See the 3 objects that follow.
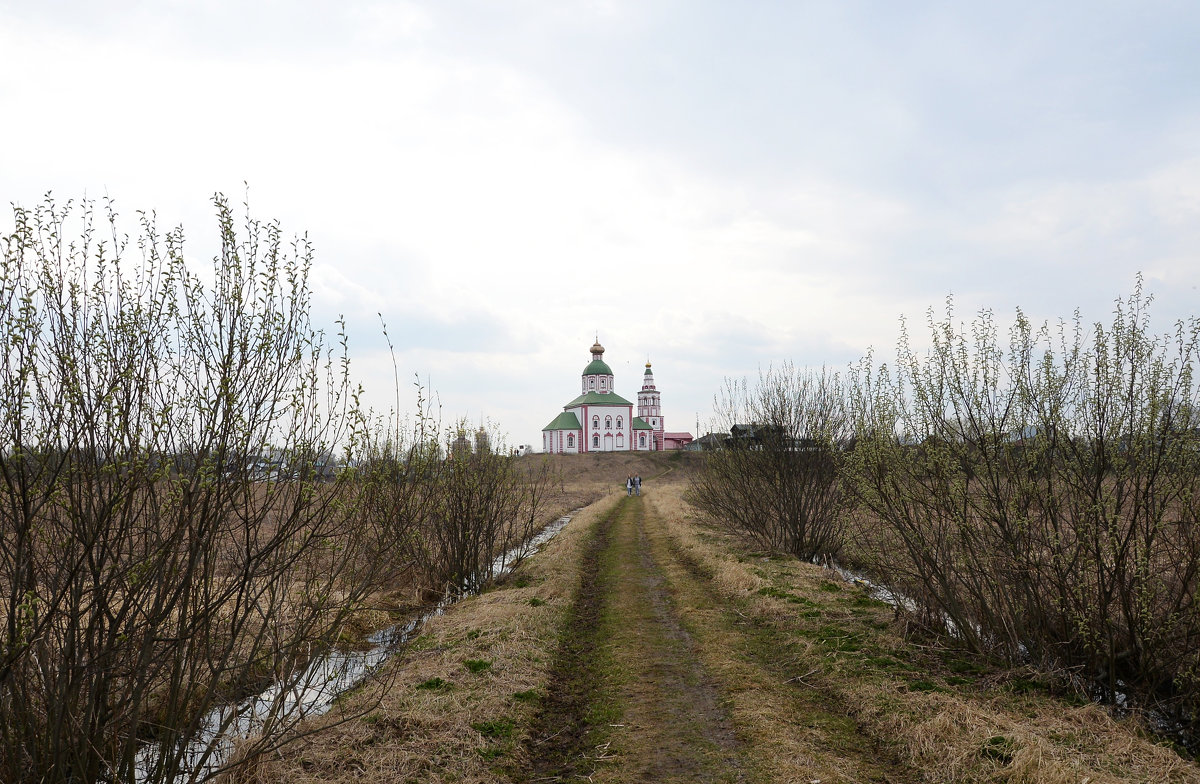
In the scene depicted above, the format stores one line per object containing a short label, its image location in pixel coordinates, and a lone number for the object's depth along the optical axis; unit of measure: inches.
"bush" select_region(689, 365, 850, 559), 614.5
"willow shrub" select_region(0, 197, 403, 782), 154.1
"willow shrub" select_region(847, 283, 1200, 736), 249.1
